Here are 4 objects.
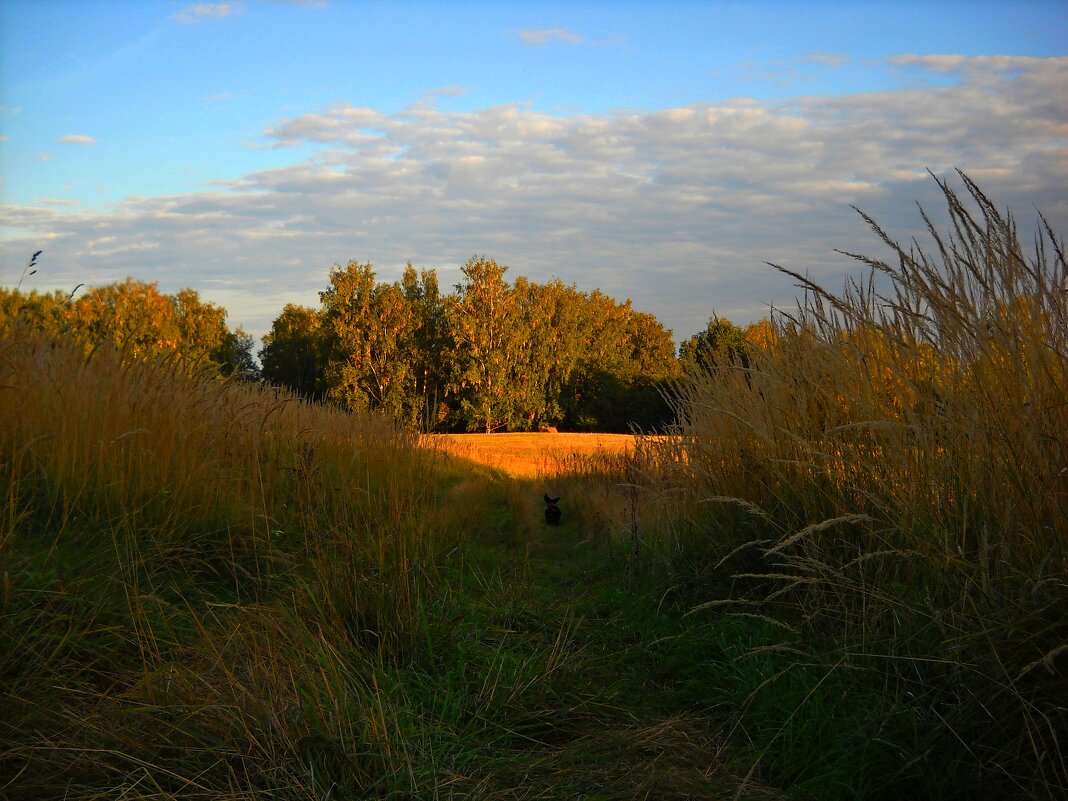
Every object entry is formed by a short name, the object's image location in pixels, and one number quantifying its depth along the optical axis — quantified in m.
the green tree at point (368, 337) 42.41
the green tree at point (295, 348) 48.53
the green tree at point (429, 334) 43.91
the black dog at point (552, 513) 9.16
